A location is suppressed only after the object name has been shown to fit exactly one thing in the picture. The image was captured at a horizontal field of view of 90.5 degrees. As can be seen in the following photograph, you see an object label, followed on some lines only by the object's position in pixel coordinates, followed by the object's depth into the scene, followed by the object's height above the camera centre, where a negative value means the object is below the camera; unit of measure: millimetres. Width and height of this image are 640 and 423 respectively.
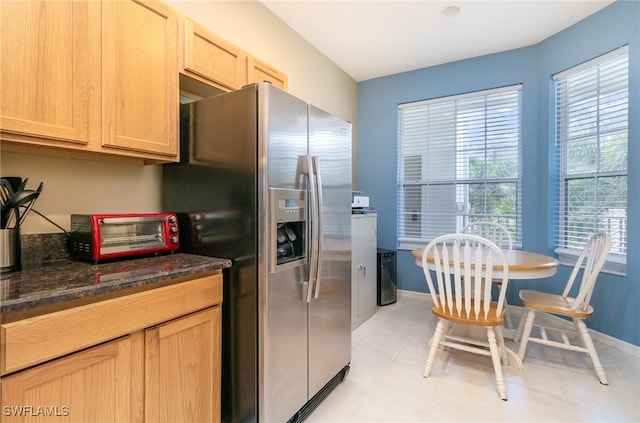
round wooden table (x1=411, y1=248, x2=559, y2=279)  2033 -386
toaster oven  1379 -127
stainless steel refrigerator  1454 -111
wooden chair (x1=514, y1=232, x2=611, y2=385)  2049 -673
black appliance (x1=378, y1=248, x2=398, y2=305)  3547 -777
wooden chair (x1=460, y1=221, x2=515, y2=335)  2938 -264
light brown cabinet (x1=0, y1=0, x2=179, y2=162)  1116 +531
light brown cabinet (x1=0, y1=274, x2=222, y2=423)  934 -573
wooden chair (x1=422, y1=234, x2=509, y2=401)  1931 -586
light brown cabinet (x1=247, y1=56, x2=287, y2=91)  2055 +929
